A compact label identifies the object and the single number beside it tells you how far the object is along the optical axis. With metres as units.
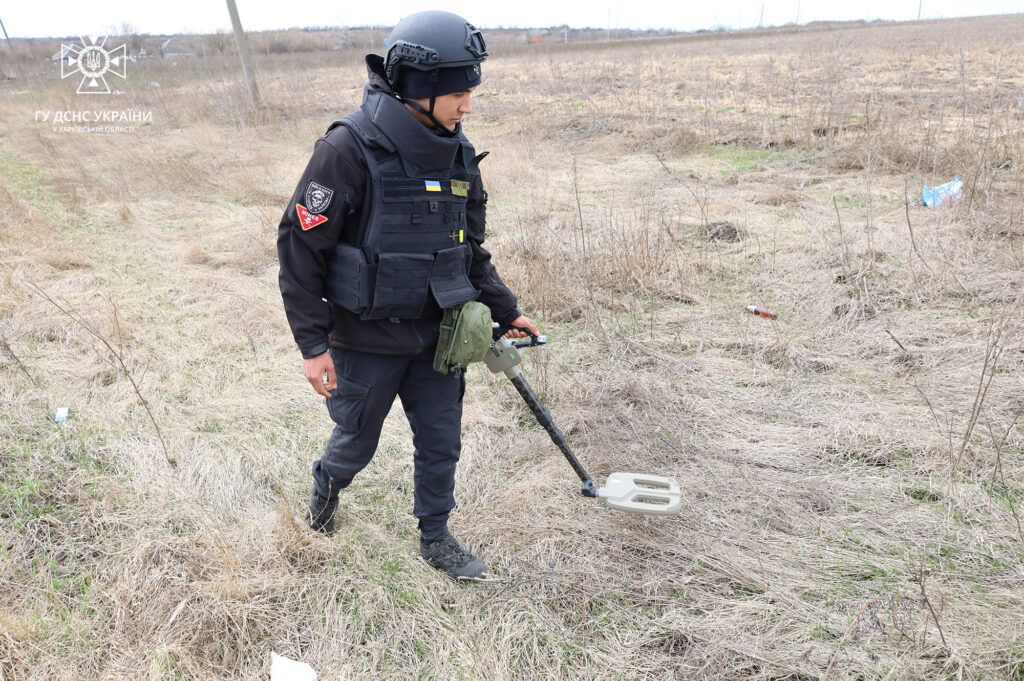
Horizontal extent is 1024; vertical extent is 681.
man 1.64
